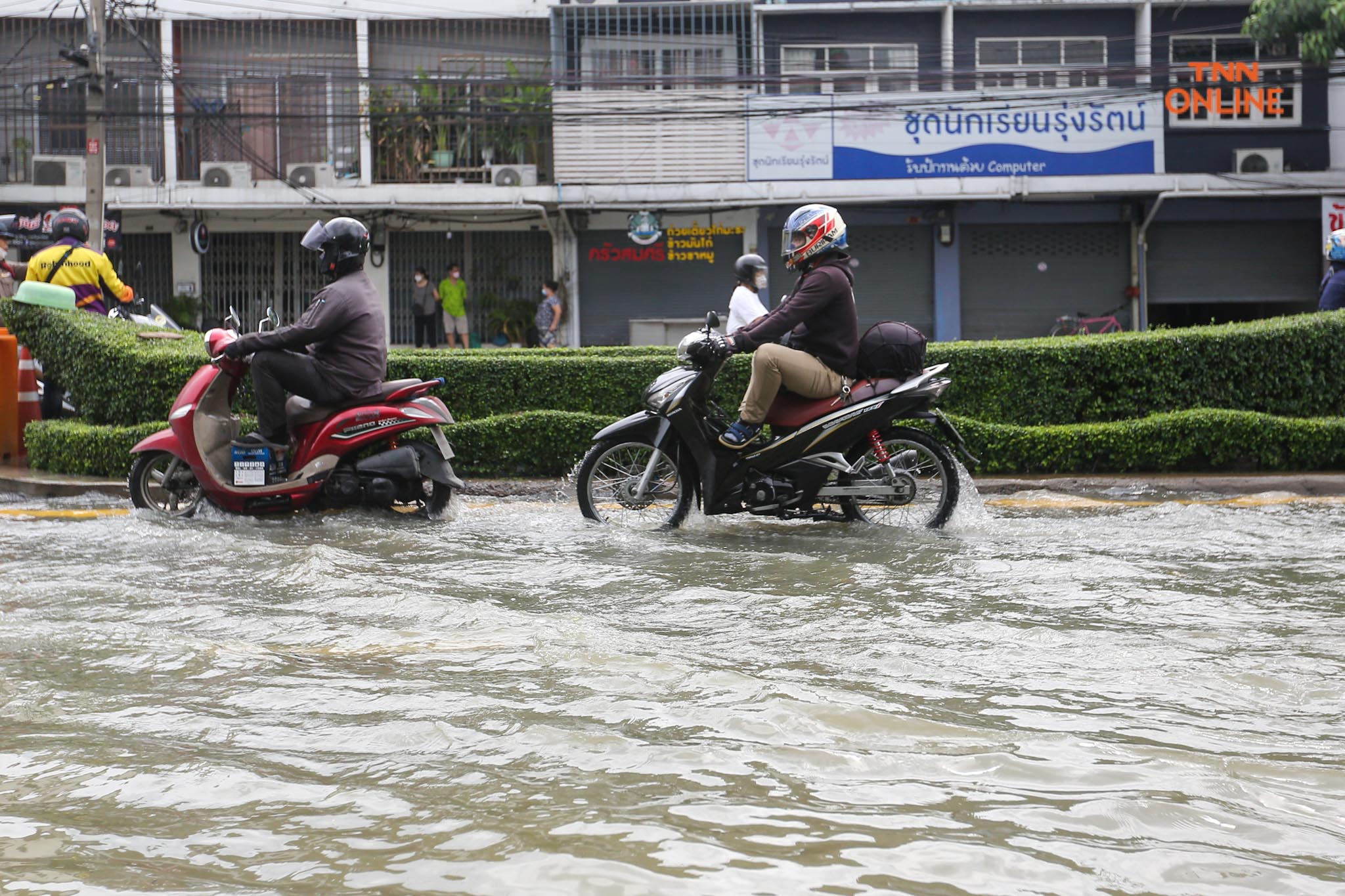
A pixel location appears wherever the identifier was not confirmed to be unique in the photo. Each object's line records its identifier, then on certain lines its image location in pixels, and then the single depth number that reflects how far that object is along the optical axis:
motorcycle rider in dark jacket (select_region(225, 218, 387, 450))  7.44
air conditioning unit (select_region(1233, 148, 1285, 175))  24.19
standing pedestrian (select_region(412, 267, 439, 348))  23.95
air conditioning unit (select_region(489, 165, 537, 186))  23.69
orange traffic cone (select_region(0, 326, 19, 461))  10.39
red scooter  7.47
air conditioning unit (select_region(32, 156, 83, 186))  23.69
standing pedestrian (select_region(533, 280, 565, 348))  23.39
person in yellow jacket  10.95
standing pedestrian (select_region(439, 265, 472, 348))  24.00
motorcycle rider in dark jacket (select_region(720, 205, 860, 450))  7.09
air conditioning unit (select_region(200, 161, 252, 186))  23.58
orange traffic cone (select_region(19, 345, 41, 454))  10.64
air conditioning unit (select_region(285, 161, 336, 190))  23.44
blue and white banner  23.67
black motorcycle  7.14
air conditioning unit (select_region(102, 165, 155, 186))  23.73
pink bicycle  23.92
